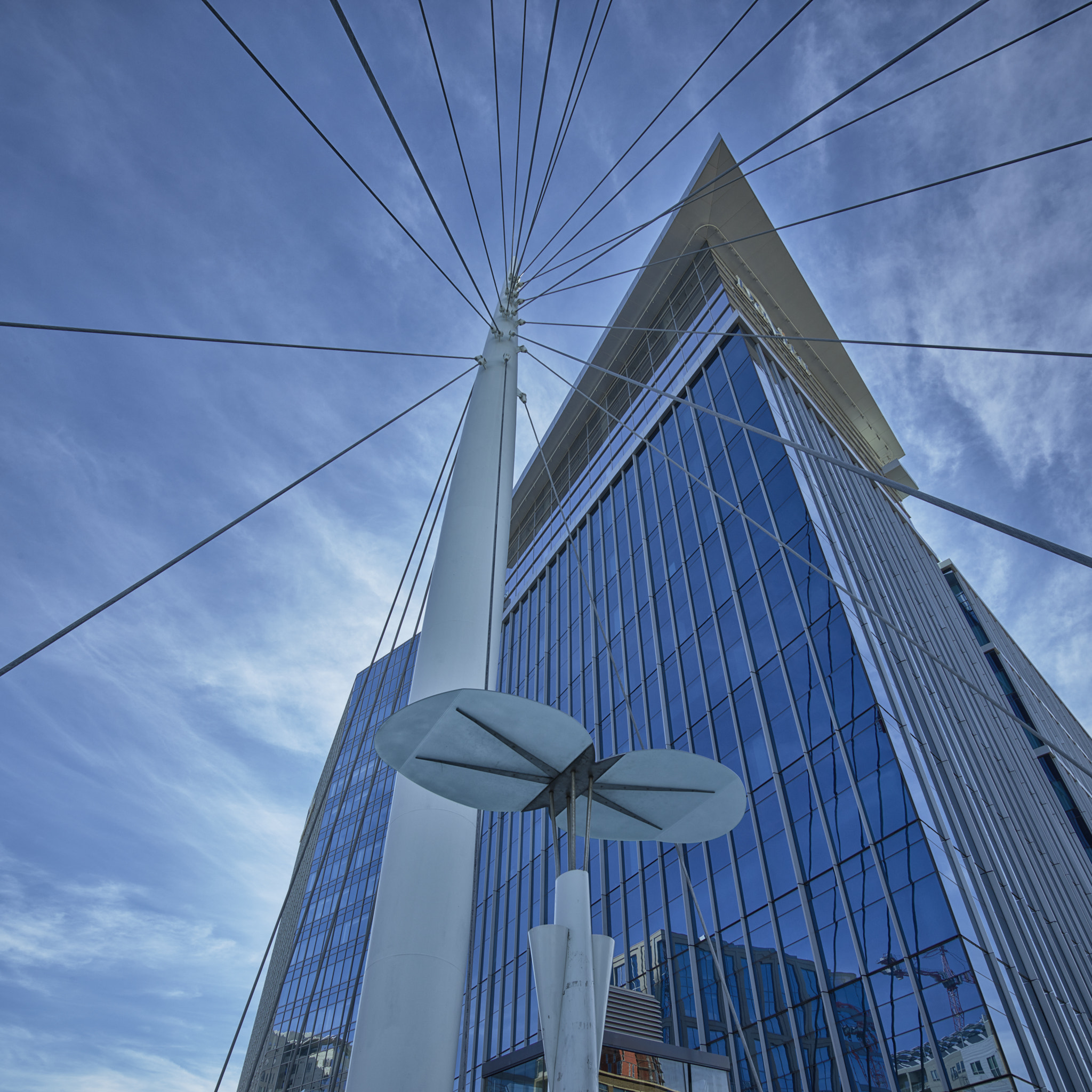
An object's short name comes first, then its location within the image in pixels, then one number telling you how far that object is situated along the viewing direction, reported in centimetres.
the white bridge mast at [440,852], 535
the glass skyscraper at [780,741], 1508
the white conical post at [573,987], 466
